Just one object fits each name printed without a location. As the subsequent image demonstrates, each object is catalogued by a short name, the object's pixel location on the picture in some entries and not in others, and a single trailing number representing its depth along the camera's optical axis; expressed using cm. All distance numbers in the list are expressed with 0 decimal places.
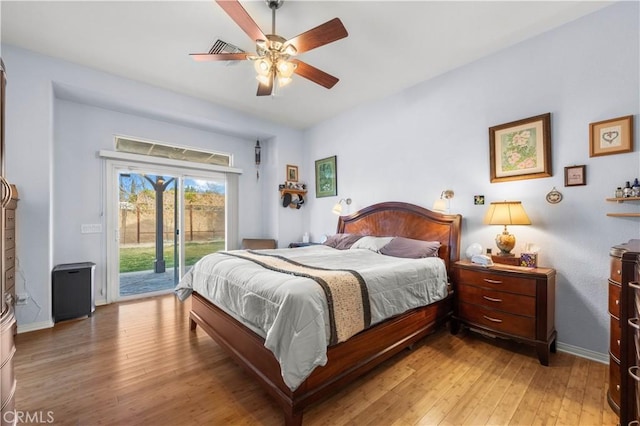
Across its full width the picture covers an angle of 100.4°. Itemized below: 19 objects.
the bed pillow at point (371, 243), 353
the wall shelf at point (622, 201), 208
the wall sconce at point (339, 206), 459
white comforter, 158
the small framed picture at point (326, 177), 488
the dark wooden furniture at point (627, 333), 140
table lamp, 256
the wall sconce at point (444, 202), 333
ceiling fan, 192
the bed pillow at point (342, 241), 390
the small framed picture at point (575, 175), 241
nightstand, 229
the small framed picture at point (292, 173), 534
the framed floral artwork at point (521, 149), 262
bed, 168
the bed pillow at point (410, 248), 305
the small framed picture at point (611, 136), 220
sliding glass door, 418
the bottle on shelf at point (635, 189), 208
